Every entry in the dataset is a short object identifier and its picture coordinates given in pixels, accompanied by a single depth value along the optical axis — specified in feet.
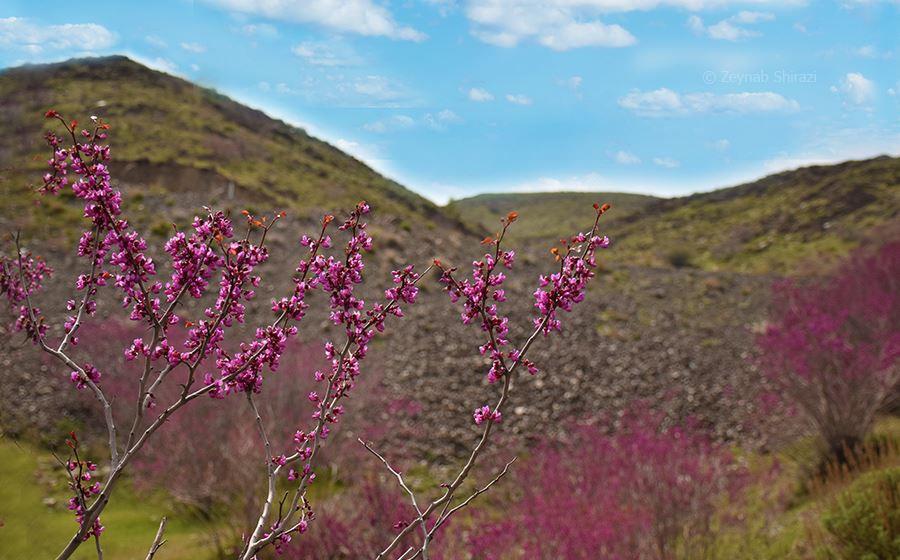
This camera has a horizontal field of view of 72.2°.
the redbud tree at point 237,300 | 8.56
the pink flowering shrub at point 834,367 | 32.73
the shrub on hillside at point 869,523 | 19.43
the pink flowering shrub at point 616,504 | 23.11
